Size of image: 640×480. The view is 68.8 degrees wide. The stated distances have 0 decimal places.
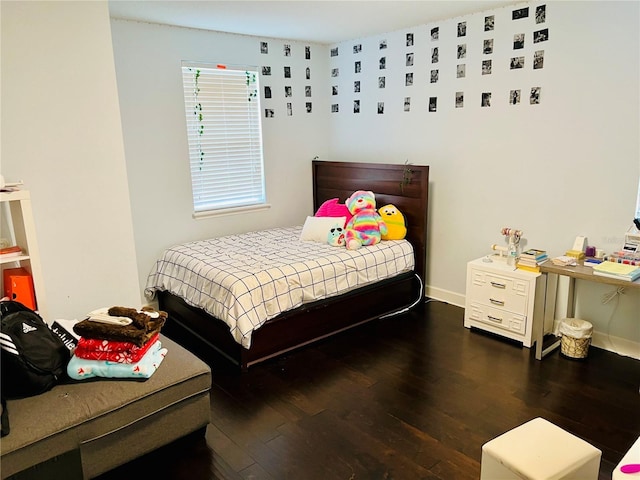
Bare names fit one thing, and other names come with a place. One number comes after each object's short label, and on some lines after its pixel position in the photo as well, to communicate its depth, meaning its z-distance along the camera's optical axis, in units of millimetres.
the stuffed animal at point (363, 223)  3748
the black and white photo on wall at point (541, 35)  3201
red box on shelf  2262
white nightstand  3174
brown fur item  2070
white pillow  3951
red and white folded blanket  2072
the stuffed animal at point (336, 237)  3780
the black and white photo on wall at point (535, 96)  3311
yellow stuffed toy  3973
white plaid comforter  2971
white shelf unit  2170
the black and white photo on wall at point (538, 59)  3252
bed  3133
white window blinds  4039
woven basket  3033
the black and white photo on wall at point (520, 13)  3272
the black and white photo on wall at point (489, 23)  3459
